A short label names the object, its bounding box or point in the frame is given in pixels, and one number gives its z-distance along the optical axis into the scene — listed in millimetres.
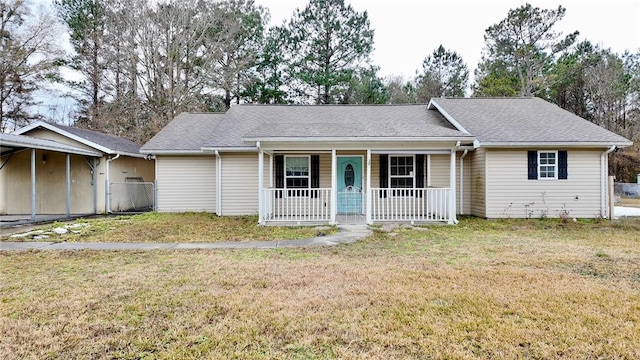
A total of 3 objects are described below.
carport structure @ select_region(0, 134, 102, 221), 12773
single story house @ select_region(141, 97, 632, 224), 9914
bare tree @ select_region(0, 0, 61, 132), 18719
